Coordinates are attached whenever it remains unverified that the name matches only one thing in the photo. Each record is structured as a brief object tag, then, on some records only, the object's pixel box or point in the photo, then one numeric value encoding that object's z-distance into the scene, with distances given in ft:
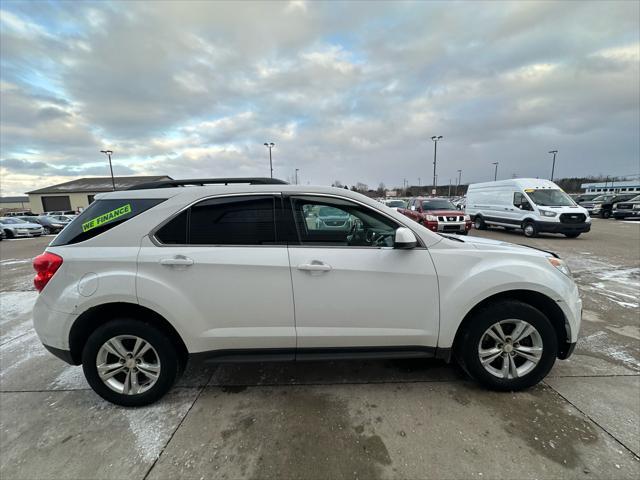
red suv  39.11
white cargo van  37.40
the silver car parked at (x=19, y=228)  61.11
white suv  7.63
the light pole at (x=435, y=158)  101.30
